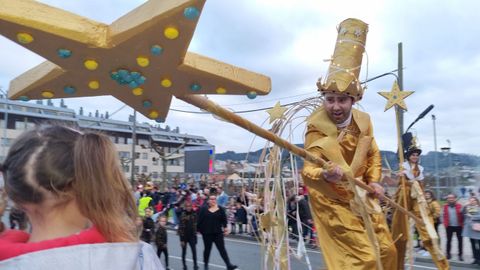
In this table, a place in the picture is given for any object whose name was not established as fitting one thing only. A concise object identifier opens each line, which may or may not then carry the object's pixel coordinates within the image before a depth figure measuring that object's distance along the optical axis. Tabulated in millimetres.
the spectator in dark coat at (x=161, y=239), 8945
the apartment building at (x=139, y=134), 45594
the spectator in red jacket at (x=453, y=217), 9828
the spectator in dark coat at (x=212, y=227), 8836
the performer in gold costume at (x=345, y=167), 3463
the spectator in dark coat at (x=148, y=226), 8656
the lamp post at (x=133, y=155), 23578
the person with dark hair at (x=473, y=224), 9258
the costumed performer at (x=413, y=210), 4281
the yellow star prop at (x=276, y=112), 4320
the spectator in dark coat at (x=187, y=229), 9258
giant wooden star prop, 1789
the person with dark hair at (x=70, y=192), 1259
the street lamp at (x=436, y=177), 12227
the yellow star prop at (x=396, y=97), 4602
